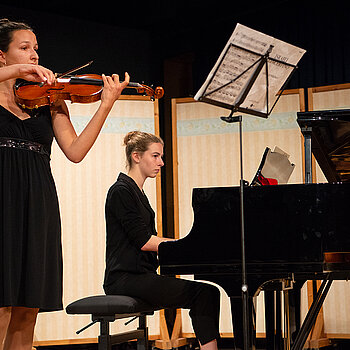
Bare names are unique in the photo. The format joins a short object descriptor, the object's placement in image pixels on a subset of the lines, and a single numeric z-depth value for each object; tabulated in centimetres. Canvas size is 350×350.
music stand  453
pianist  554
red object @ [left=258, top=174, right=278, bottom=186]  543
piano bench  559
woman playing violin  360
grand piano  458
